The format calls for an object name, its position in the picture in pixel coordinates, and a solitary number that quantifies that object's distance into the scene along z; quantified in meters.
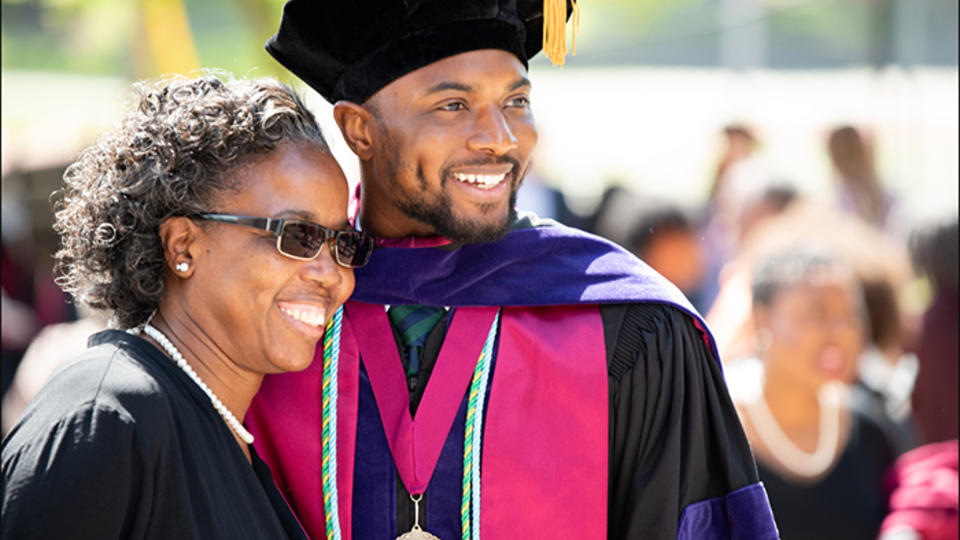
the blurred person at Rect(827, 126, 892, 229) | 7.47
